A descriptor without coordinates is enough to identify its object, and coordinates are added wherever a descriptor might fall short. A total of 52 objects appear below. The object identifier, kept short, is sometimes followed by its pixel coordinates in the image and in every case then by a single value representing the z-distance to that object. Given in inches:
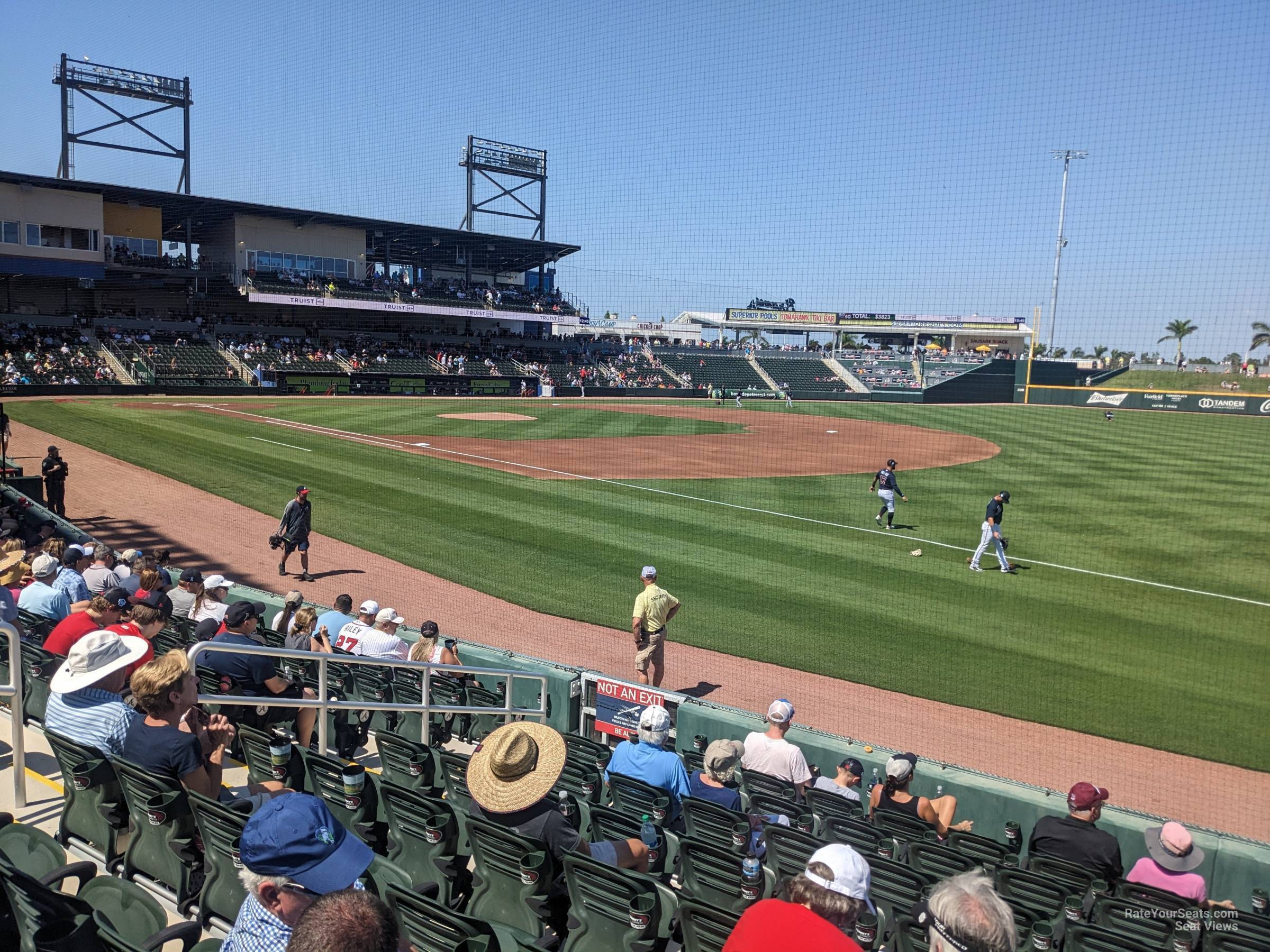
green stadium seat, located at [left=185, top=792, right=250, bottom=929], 145.0
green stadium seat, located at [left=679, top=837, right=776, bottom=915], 165.8
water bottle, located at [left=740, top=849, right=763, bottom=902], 160.7
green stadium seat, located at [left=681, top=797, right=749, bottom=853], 191.6
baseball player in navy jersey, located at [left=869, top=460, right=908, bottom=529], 749.9
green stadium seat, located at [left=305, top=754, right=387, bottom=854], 182.1
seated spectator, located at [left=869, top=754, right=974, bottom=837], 227.1
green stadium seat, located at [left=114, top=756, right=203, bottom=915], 154.1
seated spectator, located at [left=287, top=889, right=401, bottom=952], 80.6
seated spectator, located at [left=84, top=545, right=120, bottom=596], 346.9
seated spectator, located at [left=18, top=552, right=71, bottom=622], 306.8
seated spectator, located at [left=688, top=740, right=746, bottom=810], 214.4
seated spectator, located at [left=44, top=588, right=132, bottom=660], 243.9
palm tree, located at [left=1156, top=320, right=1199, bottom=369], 2844.5
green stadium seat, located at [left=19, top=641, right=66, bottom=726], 224.2
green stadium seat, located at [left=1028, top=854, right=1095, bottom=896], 191.3
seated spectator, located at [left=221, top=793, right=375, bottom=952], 106.0
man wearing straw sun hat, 155.0
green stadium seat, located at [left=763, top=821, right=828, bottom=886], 181.3
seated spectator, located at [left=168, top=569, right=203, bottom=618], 369.1
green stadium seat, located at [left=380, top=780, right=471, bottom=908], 167.8
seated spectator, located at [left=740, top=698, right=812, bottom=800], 251.9
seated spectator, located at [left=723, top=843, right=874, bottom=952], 102.3
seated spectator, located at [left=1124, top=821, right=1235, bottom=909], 188.9
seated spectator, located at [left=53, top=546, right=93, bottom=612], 319.3
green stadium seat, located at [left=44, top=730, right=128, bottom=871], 162.2
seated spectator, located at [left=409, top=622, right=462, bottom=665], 317.4
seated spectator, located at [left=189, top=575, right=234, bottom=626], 330.3
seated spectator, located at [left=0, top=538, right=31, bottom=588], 341.4
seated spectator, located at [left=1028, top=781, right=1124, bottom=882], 197.6
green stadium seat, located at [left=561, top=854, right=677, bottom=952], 142.8
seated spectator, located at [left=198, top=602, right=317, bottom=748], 234.7
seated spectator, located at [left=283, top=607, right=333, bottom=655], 294.5
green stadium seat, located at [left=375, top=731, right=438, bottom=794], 219.0
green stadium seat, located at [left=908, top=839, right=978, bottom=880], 189.6
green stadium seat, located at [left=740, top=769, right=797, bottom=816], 241.9
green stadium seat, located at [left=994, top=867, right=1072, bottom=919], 174.1
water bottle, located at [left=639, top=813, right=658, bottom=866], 178.5
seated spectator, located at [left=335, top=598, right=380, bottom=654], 335.3
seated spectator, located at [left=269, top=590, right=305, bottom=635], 334.3
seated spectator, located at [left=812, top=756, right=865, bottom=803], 236.5
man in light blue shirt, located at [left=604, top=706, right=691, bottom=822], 214.1
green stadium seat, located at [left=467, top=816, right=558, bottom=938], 151.4
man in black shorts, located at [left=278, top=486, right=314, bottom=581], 543.8
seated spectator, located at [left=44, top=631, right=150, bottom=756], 177.3
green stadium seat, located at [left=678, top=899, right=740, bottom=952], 135.9
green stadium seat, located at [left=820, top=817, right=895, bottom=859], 197.0
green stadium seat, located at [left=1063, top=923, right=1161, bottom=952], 148.9
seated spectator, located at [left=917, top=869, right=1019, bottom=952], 105.3
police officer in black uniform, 618.8
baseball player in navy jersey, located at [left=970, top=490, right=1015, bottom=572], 609.3
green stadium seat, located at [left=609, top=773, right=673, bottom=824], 206.4
